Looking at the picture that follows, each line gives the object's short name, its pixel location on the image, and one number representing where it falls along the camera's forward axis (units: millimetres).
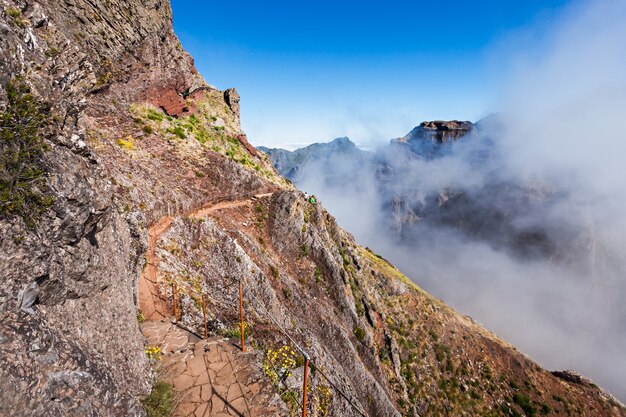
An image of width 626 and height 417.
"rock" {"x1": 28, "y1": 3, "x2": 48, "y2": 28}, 9604
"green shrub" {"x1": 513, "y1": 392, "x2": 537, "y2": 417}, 36175
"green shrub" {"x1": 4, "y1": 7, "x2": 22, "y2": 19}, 8370
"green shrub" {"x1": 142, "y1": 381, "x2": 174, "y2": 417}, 8754
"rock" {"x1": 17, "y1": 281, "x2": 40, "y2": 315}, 6410
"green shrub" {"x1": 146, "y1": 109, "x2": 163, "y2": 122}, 29736
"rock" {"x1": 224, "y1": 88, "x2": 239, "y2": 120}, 52031
